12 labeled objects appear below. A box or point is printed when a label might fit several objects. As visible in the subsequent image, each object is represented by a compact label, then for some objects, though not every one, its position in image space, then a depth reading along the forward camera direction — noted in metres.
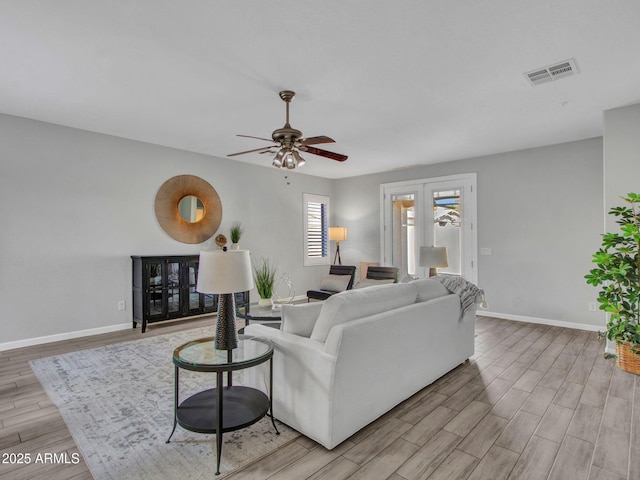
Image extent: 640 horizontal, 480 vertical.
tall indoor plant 3.29
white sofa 2.05
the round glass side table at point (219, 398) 1.92
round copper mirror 5.26
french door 5.93
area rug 1.96
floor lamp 7.40
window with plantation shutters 7.43
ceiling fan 3.24
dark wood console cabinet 4.70
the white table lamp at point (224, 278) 1.99
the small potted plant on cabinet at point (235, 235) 5.92
